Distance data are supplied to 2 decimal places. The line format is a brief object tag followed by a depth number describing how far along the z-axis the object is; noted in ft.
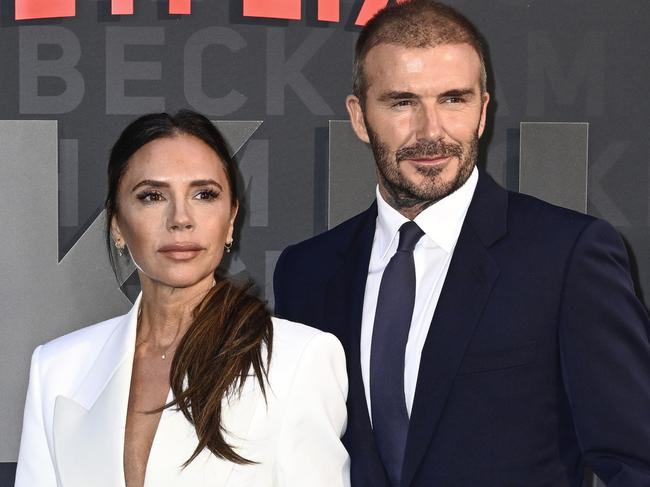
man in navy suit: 7.61
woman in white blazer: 7.41
